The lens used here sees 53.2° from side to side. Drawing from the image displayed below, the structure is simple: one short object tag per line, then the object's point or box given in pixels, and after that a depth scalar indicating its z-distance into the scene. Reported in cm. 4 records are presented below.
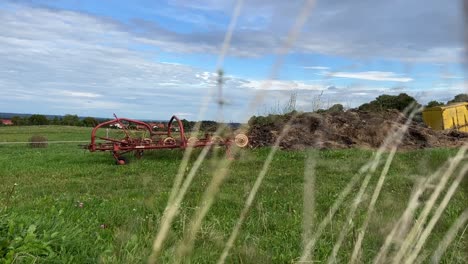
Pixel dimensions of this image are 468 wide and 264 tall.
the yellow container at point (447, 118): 1351
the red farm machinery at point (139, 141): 1065
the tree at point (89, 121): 4445
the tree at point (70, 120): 4603
